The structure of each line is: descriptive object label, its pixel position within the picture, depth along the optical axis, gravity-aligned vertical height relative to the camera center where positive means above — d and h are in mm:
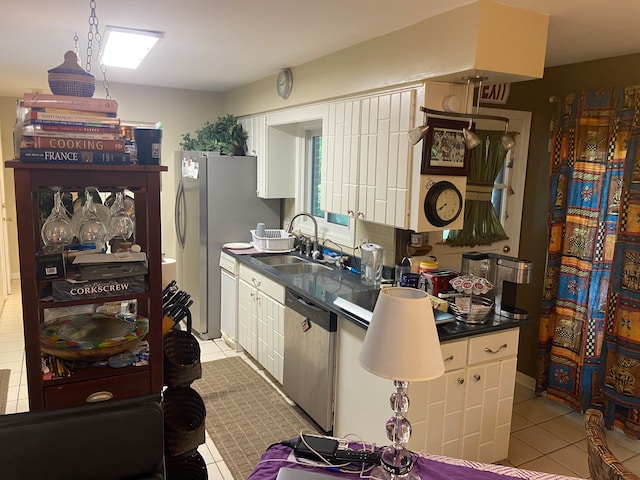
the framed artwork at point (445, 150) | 2650 +172
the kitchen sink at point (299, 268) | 3926 -765
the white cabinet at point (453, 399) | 2432 -1167
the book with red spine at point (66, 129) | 1452 +127
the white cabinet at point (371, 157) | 2746 +132
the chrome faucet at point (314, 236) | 4047 -521
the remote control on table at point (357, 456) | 1503 -881
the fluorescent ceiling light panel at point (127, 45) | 2893 +842
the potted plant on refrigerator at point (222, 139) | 4688 +348
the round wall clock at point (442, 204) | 2709 -138
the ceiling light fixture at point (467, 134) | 2121 +215
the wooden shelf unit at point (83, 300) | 1458 -376
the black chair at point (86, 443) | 1347 -800
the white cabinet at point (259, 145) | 4484 +288
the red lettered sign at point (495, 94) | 3471 +640
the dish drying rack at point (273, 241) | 4312 -599
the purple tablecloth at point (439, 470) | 1473 -916
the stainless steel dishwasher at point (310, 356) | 2885 -1159
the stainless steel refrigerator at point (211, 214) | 4445 -393
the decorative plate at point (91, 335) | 1588 -581
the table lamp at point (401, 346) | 1308 -465
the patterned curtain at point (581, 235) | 3062 -347
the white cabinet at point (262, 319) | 3537 -1150
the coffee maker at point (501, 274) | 2604 -522
